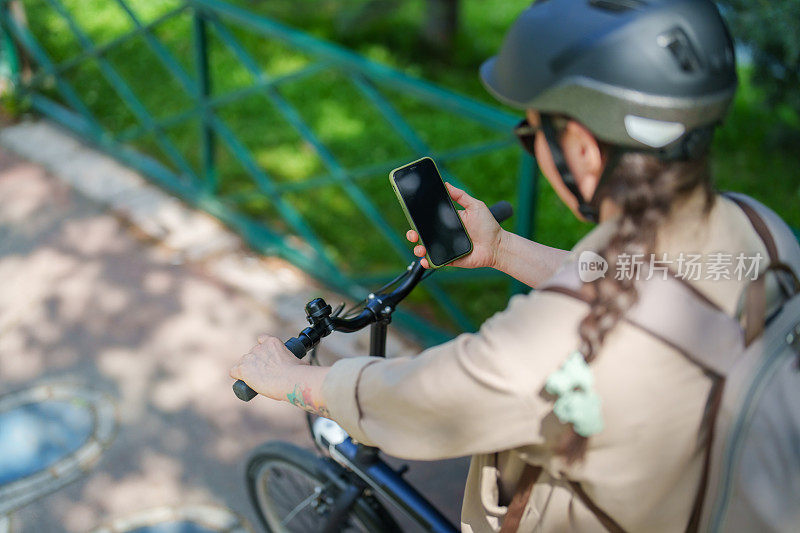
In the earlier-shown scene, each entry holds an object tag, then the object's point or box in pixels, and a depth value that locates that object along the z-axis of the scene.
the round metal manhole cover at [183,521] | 2.82
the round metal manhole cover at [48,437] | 2.97
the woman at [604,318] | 1.20
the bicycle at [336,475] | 1.90
